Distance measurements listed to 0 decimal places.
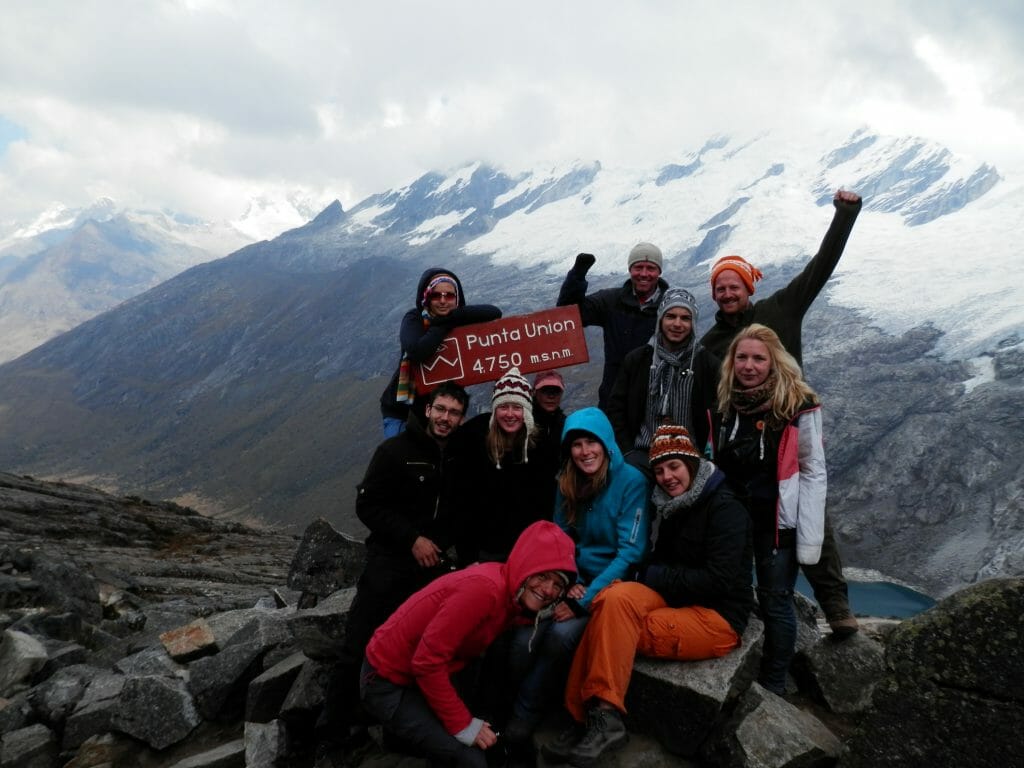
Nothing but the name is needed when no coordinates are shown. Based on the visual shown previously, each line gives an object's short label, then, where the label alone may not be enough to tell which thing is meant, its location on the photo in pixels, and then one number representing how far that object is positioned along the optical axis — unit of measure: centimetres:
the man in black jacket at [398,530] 593
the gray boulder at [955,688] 372
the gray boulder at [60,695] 723
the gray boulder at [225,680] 690
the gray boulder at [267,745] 589
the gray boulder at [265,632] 741
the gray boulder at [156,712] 661
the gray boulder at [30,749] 657
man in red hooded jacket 478
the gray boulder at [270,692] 652
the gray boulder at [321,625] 694
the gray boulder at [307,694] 615
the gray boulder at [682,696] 493
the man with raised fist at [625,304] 757
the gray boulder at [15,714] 711
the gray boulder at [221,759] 603
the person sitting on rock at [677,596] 486
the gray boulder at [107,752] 648
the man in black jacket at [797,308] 633
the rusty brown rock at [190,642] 802
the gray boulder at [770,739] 477
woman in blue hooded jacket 509
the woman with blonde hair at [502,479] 617
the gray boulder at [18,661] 811
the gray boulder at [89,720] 682
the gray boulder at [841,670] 612
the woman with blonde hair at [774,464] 562
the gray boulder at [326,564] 945
